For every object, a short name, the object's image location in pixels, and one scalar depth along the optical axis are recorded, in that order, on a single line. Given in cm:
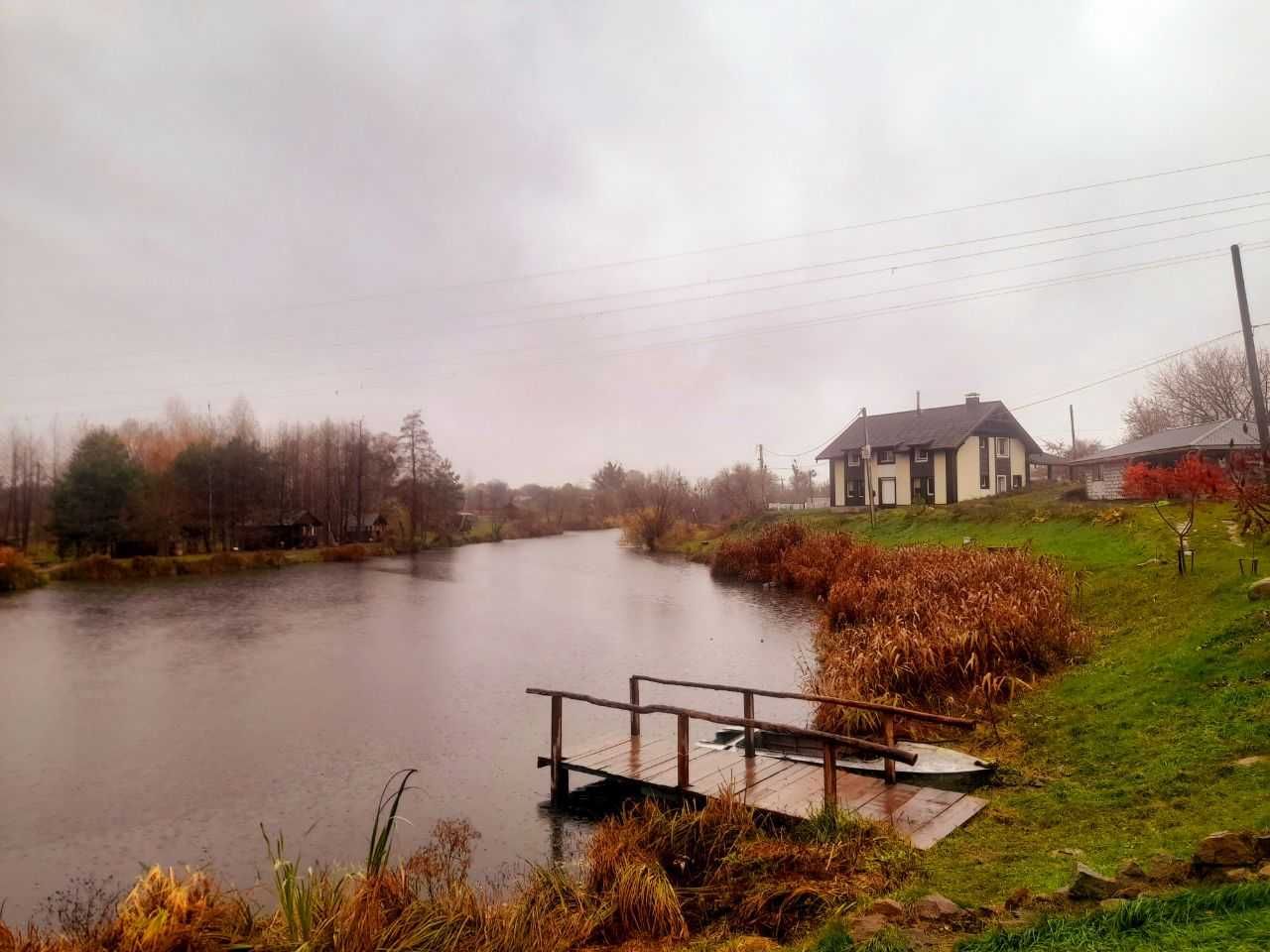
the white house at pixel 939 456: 4322
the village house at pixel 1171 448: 2878
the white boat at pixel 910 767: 854
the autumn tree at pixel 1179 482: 2245
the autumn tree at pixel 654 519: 5541
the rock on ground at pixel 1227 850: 434
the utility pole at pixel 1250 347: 1902
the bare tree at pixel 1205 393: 4600
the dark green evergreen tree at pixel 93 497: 4712
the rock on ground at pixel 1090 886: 441
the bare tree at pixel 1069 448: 7300
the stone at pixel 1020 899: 467
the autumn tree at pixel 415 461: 6562
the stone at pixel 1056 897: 452
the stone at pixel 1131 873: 452
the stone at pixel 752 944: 549
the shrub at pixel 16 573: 3812
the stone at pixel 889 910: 487
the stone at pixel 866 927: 471
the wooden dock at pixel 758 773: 759
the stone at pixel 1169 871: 445
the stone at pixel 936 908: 474
